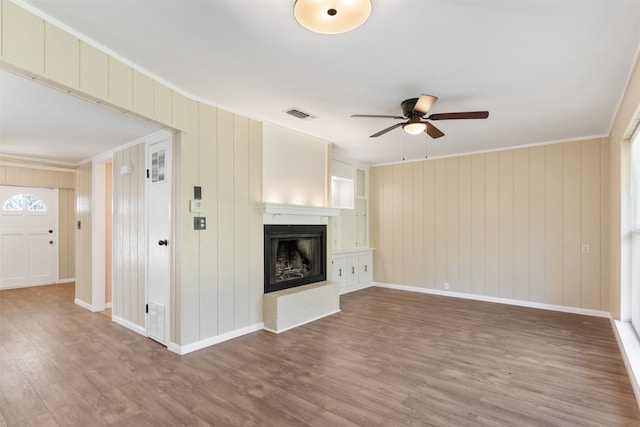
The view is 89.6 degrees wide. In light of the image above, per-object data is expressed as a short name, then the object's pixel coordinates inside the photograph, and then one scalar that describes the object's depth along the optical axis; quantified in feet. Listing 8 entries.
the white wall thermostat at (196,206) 11.37
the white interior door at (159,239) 11.78
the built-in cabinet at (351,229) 20.81
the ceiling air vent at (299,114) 12.65
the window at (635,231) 10.75
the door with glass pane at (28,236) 22.00
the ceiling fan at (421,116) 10.05
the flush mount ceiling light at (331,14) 5.86
